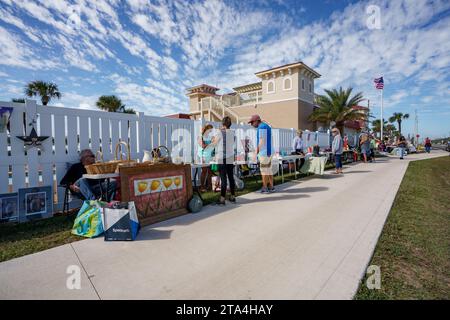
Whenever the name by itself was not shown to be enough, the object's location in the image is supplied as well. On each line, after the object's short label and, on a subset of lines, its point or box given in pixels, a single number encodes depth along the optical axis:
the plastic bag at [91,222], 3.16
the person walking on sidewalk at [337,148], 9.05
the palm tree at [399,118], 60.54
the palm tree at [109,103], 24.52
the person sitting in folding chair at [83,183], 3.91
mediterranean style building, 19.75
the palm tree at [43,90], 20.88
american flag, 26.34
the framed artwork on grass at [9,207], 3.72
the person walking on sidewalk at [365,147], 13.66
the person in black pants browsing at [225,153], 4.71
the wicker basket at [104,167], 3.42
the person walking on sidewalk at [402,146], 17.02
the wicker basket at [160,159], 4.10
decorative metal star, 4.00
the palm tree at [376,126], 61.76
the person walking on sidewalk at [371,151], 14.89
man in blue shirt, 5.57
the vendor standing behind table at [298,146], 9.89
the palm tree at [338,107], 19.98
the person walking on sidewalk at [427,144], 25.37
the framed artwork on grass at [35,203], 3.85
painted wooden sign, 3.58
